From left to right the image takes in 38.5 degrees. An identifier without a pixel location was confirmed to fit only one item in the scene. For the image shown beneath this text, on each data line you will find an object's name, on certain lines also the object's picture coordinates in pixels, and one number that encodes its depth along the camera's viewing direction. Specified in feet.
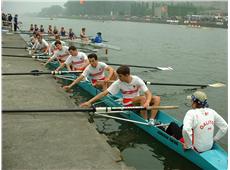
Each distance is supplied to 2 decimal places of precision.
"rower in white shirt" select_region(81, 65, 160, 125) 28.59
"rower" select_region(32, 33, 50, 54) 67.51
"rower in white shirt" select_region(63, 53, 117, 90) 37.65
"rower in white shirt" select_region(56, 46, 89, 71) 45.98
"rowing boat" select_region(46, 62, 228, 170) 22.58
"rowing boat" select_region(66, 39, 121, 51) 88.19
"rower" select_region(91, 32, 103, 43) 88.61
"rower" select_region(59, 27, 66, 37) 103.99
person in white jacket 21.34
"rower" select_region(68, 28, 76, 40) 98.94
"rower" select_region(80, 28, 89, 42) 93.64
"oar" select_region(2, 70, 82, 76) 42.65
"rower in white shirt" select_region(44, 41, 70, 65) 54.03
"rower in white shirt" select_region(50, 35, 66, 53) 63.71
